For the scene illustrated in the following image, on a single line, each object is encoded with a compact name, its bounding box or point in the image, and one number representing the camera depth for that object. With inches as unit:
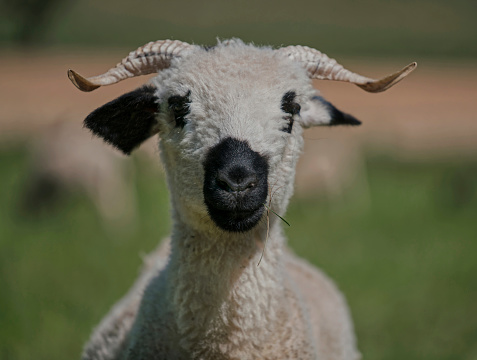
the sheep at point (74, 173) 851.4
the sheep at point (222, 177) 260.2
